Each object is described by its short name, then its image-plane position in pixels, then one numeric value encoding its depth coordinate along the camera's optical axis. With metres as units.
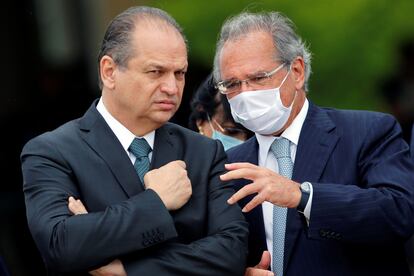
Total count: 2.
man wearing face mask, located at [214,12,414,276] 9.70
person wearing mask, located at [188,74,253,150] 11.83
